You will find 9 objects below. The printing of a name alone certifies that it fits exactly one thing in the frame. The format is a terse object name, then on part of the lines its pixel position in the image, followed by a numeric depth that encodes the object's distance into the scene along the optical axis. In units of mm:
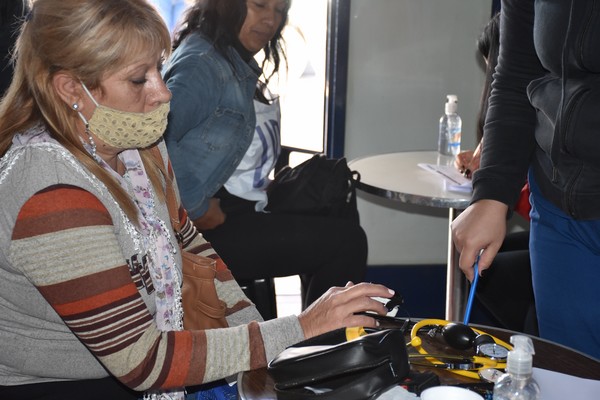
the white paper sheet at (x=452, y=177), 2570
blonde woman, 1352
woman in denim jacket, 2543
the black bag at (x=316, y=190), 2816
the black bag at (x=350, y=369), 1163
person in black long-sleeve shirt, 1390
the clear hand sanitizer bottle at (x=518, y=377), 1040
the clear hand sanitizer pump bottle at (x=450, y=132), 3084
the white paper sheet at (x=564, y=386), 1200
